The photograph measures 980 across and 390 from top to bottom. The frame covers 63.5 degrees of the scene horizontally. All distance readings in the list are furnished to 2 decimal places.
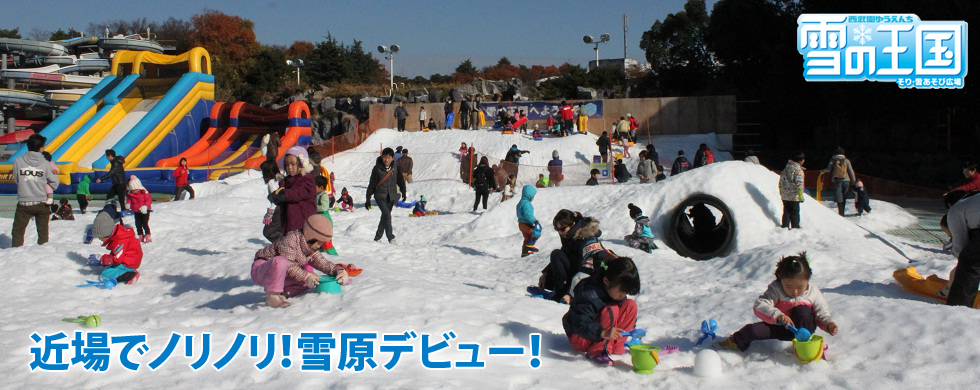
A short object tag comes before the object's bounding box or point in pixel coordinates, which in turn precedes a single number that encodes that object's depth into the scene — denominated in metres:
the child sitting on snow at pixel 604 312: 5.26
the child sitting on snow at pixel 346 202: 18.55
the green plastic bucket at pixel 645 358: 5.09
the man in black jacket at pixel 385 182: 11.84
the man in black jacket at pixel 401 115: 31.23
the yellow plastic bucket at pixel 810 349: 5.16
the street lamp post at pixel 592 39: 36.95
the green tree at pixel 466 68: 60.59
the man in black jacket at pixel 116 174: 15.46
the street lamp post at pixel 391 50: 36.19
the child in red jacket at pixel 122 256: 8.84
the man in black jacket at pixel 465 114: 30.28
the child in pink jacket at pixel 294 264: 6.59
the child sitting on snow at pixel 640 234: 11.67
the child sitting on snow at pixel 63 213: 14.89
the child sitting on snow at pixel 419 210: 17.84
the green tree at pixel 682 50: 34.94
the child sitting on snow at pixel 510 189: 19.52
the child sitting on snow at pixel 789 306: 5.40
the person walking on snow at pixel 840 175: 14.66
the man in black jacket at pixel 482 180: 18.19
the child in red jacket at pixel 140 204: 11.68
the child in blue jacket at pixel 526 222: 11.52
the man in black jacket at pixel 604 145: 24.17
